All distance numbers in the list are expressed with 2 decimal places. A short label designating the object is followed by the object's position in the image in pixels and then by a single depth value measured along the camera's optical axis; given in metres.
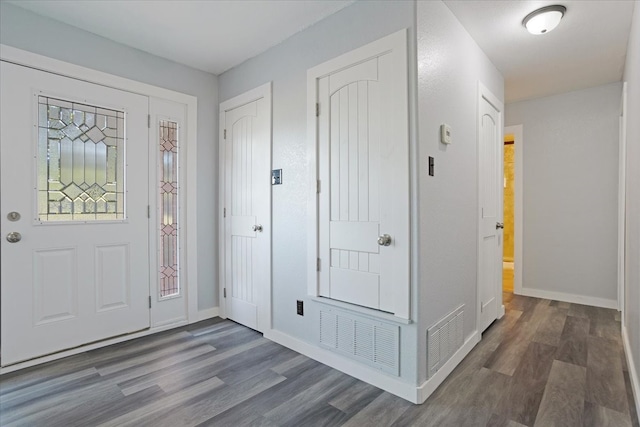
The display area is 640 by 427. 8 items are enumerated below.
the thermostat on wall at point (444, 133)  2.13
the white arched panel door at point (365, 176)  1.92
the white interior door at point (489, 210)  2.83
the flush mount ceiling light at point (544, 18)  2.20
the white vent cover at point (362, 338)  1.96
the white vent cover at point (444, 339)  1.99
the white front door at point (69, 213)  2.23
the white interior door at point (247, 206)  2.84
